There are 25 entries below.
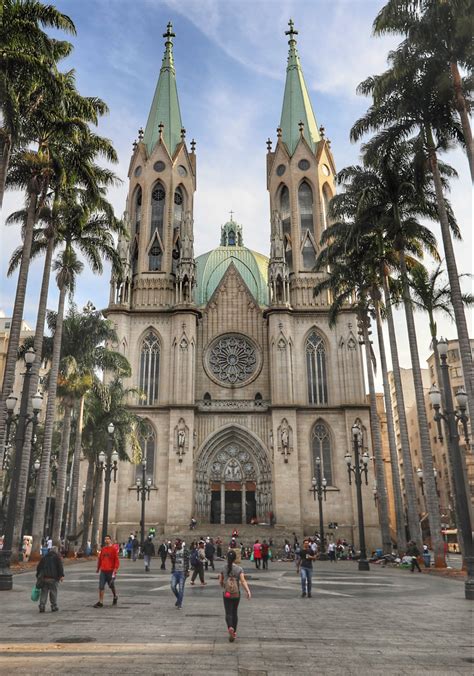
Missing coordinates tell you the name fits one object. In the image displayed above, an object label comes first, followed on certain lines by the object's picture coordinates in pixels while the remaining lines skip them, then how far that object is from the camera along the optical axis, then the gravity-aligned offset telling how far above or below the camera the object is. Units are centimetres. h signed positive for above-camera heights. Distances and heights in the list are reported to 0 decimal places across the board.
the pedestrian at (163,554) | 2411 -59
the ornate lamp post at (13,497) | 1467 +115
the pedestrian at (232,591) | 809 -72
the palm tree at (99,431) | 3319 +624
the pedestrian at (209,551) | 2397 -49
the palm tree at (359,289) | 2923 +1320
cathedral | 3988 +1290
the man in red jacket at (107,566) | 1173 -53
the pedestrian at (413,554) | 2266 -68
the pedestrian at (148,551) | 2239 -43
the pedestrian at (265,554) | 2496 -67
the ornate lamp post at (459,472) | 1373 +155
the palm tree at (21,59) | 1727 +1435
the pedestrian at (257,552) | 2459 -57
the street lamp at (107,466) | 2518 +353
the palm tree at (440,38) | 1919 +1640
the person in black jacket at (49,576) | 1072 -64
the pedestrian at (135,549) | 3157 -49
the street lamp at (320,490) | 3362 +305
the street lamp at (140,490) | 3382 +328
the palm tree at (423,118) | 1991 +1550
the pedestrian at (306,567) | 1381 -69
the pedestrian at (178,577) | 1163 -76
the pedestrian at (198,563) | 1753 -72
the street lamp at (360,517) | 2428 +84
